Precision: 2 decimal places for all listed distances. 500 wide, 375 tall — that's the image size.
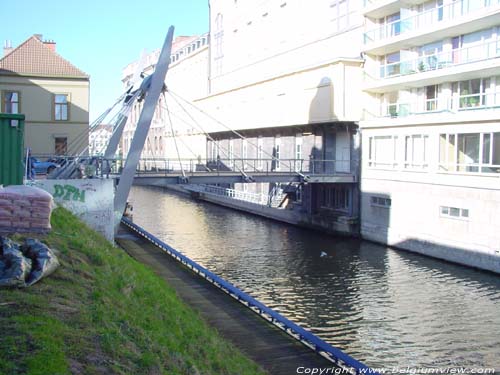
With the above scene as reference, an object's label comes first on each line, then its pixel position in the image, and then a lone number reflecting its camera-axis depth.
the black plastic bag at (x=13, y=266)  8.06
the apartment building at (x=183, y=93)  63.12
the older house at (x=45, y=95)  36.06
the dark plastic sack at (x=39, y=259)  8.54
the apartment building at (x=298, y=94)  32.94
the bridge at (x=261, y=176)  28.66
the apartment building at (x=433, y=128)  23.44
